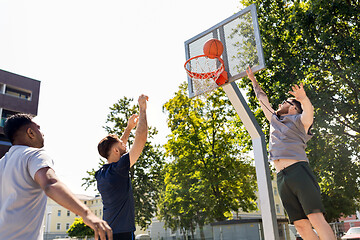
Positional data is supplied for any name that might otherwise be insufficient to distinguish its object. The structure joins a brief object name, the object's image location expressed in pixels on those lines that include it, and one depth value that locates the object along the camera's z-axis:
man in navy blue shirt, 3.03
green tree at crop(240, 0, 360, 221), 14.86
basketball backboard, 6.70
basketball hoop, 6.83
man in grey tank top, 3.14
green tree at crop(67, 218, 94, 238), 40.53
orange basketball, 7.13
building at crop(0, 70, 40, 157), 27.72
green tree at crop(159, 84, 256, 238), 22.28
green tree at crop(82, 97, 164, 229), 25.59
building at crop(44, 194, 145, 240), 63.34
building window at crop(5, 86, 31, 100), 29.65
